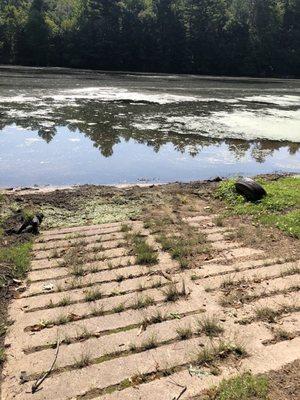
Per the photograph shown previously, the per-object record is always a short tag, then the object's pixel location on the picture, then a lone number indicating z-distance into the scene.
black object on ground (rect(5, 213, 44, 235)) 7.17
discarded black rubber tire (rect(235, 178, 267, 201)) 8.59
